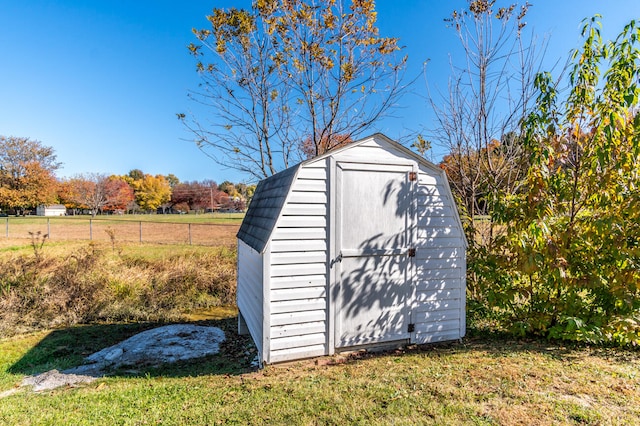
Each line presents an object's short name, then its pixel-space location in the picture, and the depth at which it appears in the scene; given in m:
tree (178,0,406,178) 6.88
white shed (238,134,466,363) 3.50
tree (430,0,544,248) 5.48
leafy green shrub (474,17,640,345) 3.41
